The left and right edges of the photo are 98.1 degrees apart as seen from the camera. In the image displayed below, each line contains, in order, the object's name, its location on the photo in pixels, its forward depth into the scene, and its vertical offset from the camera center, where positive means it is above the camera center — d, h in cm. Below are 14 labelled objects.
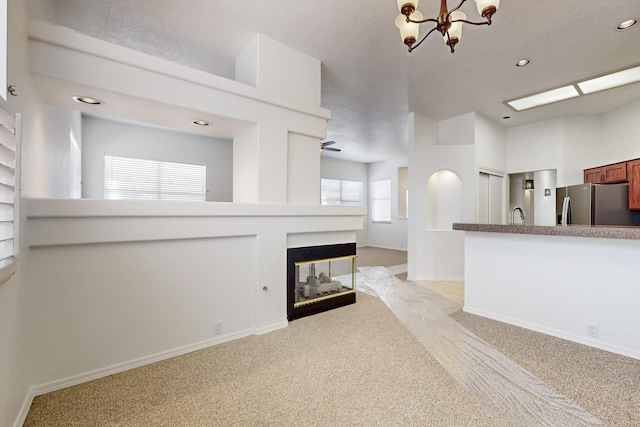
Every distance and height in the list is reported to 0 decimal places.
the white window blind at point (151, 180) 547 +74
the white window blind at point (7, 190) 121 +11
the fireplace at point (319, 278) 318 -80
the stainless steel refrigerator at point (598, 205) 466 +18
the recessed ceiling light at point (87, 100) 229 +96
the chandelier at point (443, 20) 187 +143
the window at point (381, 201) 964 +50
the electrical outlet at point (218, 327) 263 -107
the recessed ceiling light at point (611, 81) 376 +193
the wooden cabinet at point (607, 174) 465 +74
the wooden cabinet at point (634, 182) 436 +53
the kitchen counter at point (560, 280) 243 -66
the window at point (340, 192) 923 +80
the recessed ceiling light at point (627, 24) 271 +190
